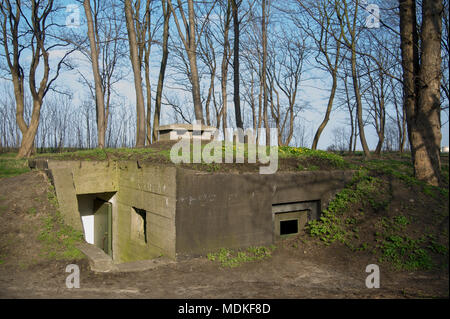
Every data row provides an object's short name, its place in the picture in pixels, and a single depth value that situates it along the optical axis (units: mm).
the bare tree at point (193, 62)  13348
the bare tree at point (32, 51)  16812
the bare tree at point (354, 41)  14569
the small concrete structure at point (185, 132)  12195
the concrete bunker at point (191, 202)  7245
